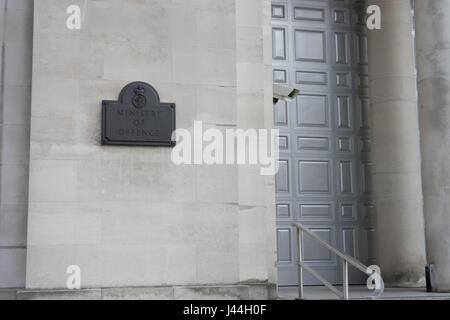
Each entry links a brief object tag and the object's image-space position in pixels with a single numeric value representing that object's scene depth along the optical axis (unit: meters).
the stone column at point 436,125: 11.34
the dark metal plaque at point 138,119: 8.17
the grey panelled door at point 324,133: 13.59
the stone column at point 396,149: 13.27
